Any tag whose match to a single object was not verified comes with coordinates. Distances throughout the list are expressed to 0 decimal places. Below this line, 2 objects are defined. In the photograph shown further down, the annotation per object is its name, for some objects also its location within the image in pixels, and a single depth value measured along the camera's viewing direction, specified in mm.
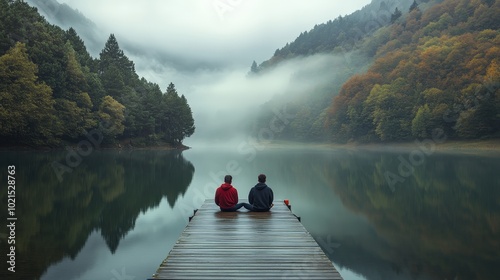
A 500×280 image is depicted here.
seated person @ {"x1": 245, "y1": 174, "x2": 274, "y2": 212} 14430
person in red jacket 14617
